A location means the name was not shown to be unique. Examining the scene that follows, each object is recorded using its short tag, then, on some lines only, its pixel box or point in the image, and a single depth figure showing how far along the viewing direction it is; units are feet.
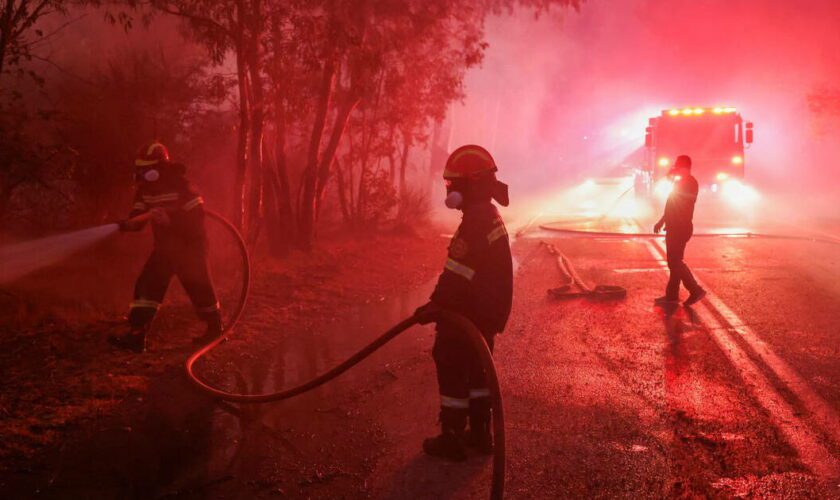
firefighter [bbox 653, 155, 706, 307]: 27.58
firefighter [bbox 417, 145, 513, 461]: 13.99
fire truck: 72.64
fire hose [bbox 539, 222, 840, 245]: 49.96
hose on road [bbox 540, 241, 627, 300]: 29.68
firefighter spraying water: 20.94
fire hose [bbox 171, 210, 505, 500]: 11.60
